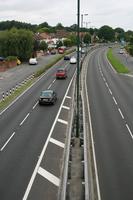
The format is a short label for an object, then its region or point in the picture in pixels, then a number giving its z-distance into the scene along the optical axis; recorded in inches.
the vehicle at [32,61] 3376.2
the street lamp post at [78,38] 1032.2
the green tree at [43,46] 4910.2
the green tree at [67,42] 6678.2
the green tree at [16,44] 3521.2
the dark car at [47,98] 1561.3
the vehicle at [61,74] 2418.8
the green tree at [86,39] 7714.6
